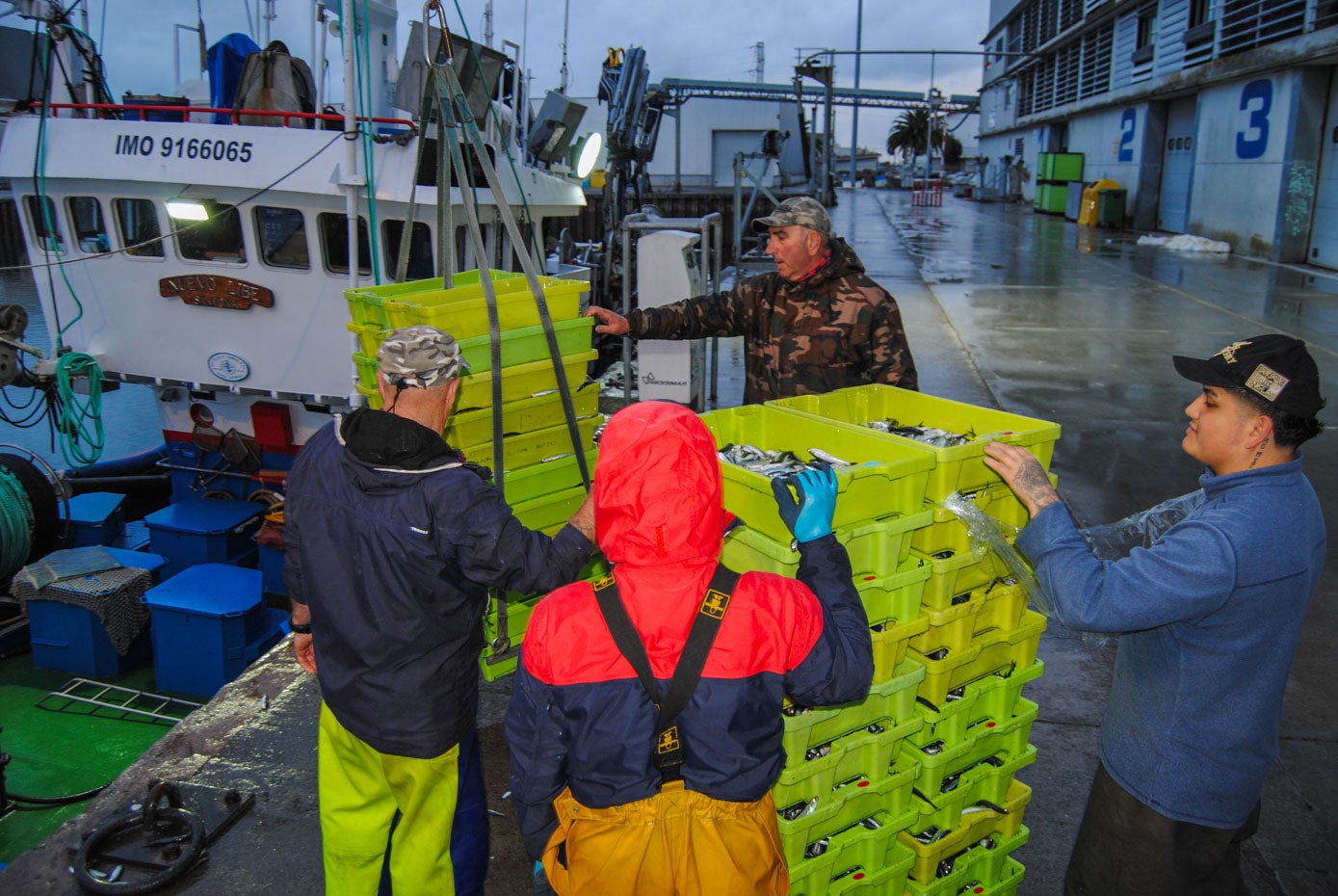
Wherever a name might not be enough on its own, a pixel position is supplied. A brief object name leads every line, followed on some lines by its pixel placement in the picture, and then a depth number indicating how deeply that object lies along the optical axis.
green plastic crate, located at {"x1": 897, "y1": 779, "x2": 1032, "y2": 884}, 3.05
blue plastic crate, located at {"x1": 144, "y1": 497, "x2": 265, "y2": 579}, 8.68
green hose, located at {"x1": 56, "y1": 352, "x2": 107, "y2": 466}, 8.73
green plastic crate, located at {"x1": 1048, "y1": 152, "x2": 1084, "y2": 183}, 33.31
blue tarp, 8.33
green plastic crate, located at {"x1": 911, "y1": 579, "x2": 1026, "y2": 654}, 2.94
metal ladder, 6.85
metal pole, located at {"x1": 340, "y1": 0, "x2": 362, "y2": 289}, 6.67
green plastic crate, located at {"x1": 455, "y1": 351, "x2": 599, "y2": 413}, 3.85
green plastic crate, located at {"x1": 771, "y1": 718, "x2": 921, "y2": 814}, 2.67
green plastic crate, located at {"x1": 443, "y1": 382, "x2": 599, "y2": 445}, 3.90
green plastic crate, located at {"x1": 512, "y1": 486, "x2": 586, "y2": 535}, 4.30
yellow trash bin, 28.52
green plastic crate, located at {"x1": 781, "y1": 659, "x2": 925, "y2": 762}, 2.62
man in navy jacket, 2.75
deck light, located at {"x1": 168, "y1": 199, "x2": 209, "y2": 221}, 8.31
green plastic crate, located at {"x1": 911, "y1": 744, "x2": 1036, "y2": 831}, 3.04
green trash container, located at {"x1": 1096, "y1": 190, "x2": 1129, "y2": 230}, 28.19
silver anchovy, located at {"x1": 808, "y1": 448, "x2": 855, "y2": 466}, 3.08
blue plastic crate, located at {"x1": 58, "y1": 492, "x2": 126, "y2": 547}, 9.20
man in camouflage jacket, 4.77
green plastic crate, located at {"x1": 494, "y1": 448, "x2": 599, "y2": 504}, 4.20
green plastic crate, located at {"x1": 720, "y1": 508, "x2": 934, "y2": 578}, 2.68
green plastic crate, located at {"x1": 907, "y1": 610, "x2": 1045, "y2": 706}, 2.97
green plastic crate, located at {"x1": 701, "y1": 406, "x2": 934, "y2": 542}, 2.72
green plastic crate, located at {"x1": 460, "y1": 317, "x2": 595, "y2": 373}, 3.78
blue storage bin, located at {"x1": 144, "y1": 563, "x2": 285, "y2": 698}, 6.61
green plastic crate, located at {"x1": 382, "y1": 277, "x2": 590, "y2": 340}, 3.66
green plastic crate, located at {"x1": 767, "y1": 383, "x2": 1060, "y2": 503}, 2.89
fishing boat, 7.68
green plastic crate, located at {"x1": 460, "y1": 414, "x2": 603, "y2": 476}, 4.05
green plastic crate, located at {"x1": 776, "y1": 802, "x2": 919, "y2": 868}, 2.69
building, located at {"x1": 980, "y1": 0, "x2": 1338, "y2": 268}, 18.31
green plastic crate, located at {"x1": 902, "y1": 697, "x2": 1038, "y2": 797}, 2.99
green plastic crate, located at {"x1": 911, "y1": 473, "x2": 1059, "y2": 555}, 2.91
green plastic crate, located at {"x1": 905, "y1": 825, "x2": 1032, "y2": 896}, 3.13
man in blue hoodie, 2.24
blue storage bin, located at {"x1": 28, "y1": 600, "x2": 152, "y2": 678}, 7.35
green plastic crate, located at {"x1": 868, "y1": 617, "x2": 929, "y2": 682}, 2.81
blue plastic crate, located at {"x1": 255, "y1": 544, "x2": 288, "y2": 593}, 8.28
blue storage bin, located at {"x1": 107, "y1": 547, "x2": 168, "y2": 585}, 7.84
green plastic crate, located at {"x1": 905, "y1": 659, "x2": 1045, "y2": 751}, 2.98
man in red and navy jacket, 2.08
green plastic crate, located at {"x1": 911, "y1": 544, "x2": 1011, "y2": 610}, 2.87
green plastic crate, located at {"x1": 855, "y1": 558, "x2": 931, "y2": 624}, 2.76
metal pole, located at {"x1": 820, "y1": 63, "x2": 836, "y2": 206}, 27.79
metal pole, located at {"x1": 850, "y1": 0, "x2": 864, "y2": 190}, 57.22
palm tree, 91.44
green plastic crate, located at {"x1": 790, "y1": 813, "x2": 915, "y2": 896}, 2.81
